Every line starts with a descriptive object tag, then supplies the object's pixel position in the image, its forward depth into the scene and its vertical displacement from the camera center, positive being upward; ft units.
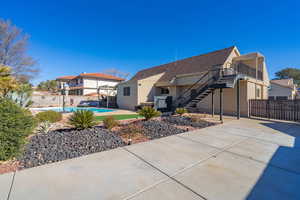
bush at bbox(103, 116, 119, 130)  19.95 -3.58
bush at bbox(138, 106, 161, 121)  25.23 -2.47
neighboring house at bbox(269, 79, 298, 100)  76.28 +7.11
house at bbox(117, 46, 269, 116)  36.19 +6.37
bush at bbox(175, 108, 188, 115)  31.56 -2.56
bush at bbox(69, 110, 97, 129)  17.30 -2.65
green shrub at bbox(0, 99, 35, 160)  10.22 -2.51
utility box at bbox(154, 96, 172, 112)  44.74 -0.82
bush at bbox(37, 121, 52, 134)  16.92 -3.82
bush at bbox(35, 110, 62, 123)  22.58 -3.03
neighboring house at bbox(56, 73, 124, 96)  98.89 +15.20
